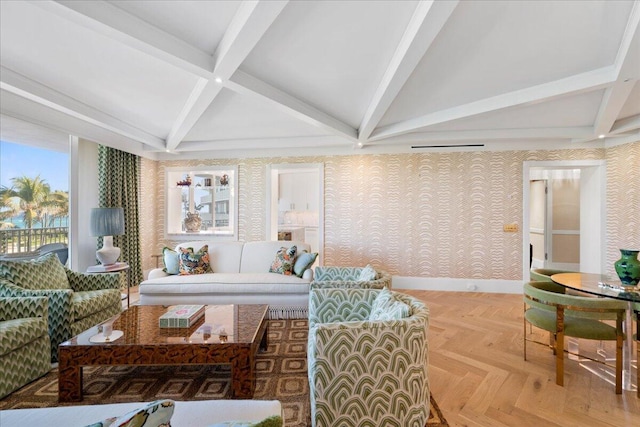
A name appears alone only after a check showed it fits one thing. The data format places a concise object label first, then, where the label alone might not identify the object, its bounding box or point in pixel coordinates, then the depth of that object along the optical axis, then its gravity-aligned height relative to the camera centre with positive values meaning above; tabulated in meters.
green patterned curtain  4.58 +0.29
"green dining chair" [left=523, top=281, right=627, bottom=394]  2.15 -0.82
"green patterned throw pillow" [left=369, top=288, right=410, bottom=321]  1.81 -0.61
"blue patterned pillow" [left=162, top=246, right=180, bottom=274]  4.02 -0.67
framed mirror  5.76 +0.19
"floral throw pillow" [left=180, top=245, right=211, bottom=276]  3.97 -0.66
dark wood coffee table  2.01 -0.96
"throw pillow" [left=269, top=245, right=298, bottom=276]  3.90 -0.64
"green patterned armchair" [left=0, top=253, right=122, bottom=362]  2.59 -0.78
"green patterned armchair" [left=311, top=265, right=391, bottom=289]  2.66 -0.63
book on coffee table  2.40 -0.86
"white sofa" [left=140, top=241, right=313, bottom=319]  3.59 -0.95
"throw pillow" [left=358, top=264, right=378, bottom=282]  2.82 -0.59
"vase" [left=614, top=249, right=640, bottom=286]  2.42 -0.44
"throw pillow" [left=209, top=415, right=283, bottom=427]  0.77 -0.54
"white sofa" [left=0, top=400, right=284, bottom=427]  1.10 -0.76
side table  3.75 -0.72
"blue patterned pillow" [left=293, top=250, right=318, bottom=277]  3.83 -0.64
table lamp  3.88 -0.22
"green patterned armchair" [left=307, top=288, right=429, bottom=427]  1.65 -0.88
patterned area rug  2.02 -1.28
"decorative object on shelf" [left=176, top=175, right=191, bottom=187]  5.76 +0.54
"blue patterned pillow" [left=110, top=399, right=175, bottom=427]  0.70 -0.49
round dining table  2.15 -0.58
